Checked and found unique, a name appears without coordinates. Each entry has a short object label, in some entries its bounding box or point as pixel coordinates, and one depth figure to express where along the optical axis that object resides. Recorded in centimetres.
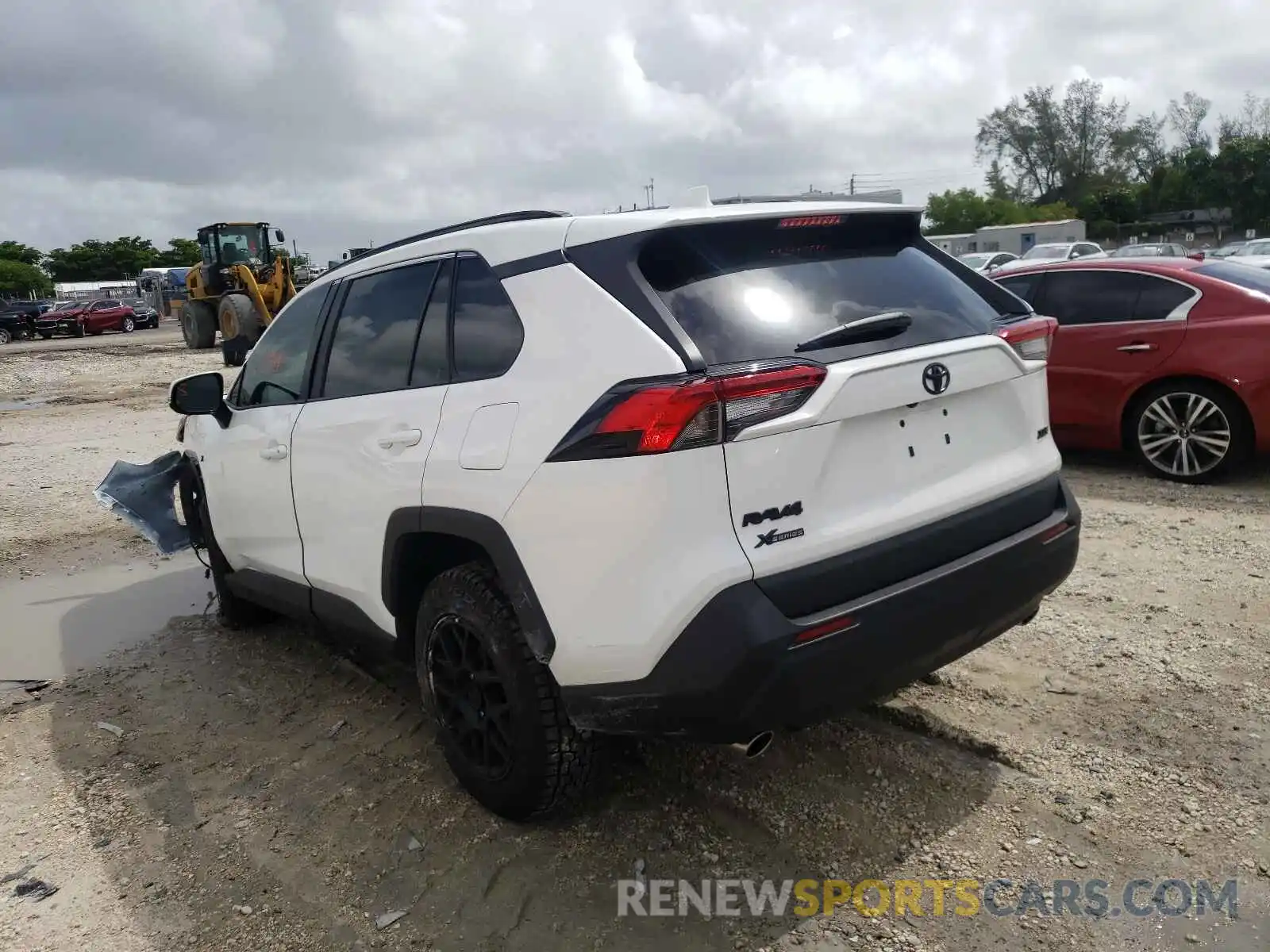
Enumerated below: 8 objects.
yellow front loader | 2052
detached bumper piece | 575
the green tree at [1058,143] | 8162
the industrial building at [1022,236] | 5147
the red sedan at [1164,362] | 642
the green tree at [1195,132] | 7312
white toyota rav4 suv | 240
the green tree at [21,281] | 6688
